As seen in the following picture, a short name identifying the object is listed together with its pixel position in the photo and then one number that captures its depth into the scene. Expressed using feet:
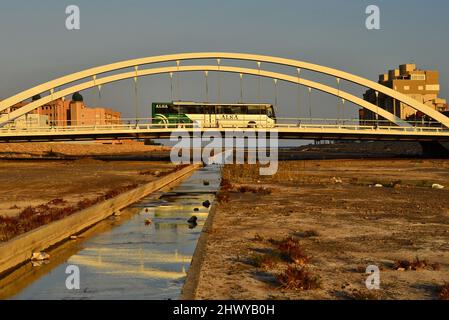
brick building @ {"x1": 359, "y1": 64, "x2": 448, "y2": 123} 593.01
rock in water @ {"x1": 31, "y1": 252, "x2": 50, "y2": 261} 36.45
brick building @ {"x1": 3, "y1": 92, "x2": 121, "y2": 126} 620.08
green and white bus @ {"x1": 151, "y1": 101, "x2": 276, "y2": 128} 265.34
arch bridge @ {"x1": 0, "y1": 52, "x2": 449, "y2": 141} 228.43
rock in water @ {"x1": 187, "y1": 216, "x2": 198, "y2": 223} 55.29
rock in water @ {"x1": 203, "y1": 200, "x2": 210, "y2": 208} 72.56
